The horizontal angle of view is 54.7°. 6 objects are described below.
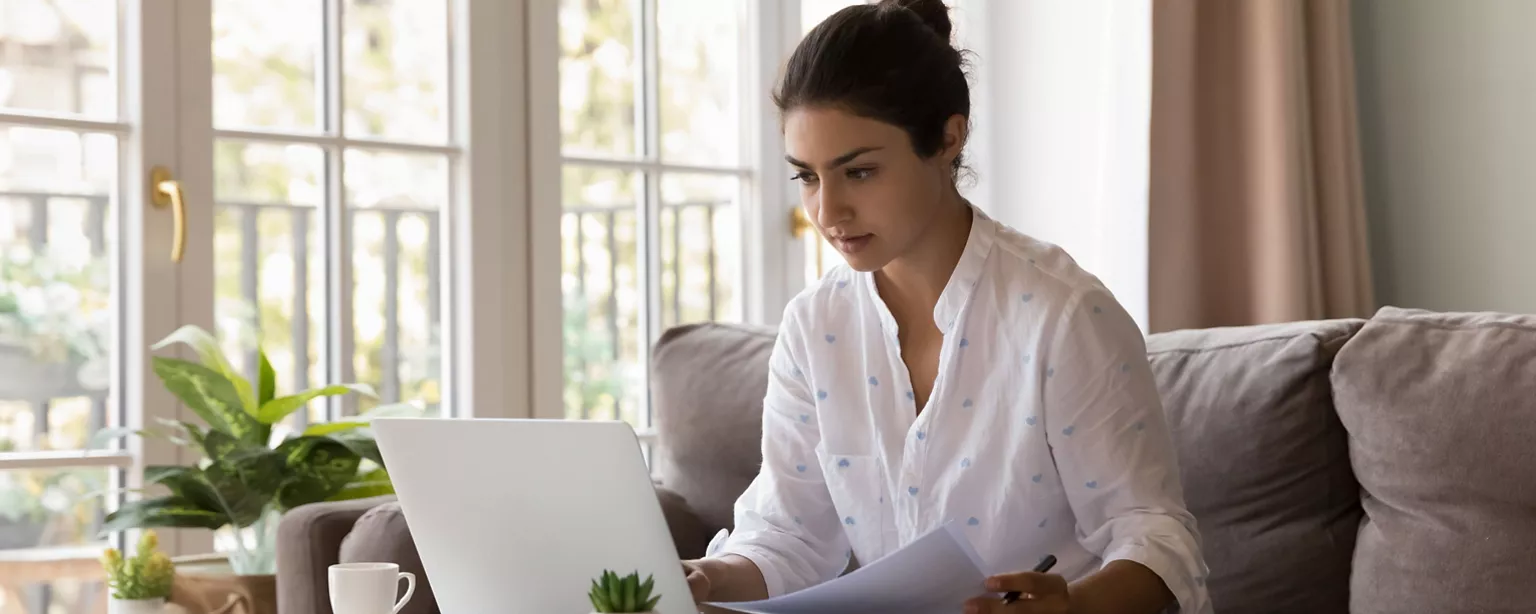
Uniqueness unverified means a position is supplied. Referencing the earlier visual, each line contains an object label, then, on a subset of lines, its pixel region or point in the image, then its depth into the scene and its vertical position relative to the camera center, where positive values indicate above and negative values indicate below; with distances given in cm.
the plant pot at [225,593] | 179 -33
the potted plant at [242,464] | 197 -19
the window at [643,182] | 281 +27
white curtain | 267 +37
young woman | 139 -7
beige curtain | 251 +25
